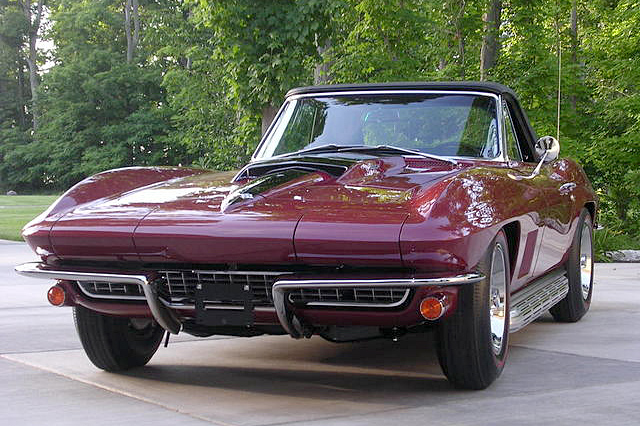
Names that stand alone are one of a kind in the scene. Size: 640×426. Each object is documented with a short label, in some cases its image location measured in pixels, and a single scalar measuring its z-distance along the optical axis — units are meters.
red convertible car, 4.29
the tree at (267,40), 13.31
